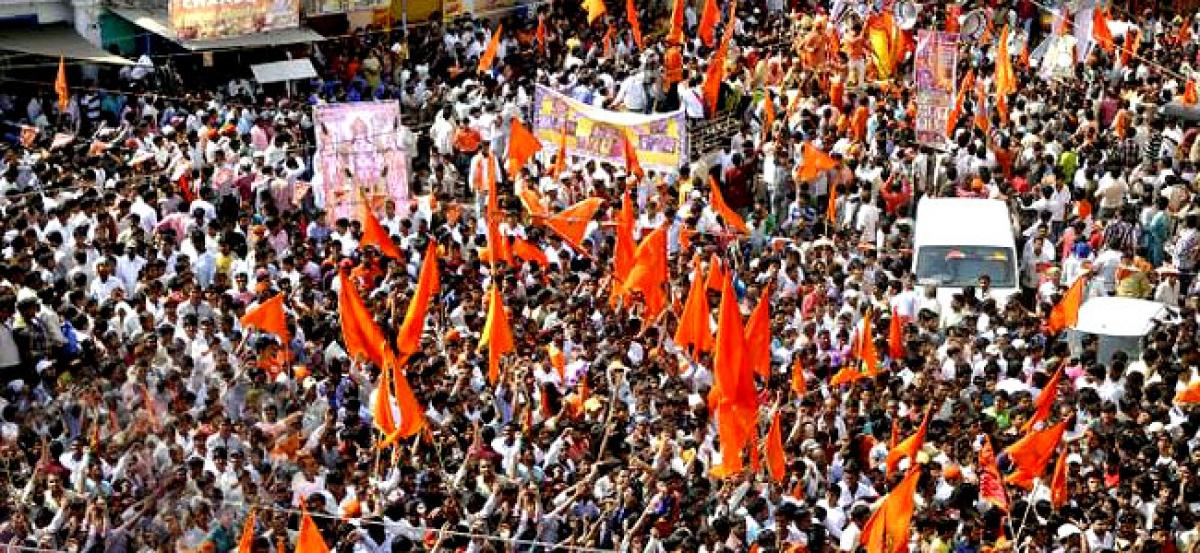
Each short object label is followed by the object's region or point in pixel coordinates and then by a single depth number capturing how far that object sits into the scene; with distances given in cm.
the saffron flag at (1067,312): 1841
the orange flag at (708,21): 2715
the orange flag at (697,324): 1739
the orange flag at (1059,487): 1502
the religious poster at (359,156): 2073
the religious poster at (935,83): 2281
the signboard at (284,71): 2777
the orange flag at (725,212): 2073
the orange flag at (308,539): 1379
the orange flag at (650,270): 1855
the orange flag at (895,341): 1777
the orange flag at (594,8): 2834
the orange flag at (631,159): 2208
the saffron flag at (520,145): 2214
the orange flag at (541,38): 2853
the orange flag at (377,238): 1998
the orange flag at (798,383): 1712
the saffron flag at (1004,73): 2386
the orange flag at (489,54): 2644
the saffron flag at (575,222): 2017
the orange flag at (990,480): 1520
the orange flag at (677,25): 2654
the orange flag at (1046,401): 1631
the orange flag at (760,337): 1641
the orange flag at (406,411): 1578
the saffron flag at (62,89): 2483
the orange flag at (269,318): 1770
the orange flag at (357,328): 1686
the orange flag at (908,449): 1559
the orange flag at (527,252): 1997
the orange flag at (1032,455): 1541
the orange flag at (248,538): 1395
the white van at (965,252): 1975
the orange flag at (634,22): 2724
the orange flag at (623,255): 1883
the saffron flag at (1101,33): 2606
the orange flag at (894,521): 1423
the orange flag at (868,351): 1747
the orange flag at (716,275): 1900
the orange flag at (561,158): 2230
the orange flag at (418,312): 1717
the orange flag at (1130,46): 2633
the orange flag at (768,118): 2431
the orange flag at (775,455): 1544
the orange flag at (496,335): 1717
